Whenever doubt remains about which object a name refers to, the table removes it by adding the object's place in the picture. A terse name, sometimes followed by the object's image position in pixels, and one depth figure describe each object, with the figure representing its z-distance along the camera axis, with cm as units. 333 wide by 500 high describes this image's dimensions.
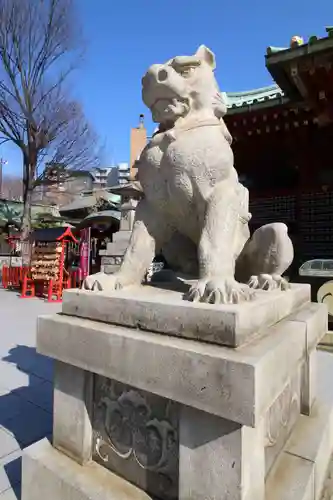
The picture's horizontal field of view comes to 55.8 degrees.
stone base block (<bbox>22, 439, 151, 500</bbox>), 105
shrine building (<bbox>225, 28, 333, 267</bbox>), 383
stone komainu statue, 132
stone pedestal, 85
